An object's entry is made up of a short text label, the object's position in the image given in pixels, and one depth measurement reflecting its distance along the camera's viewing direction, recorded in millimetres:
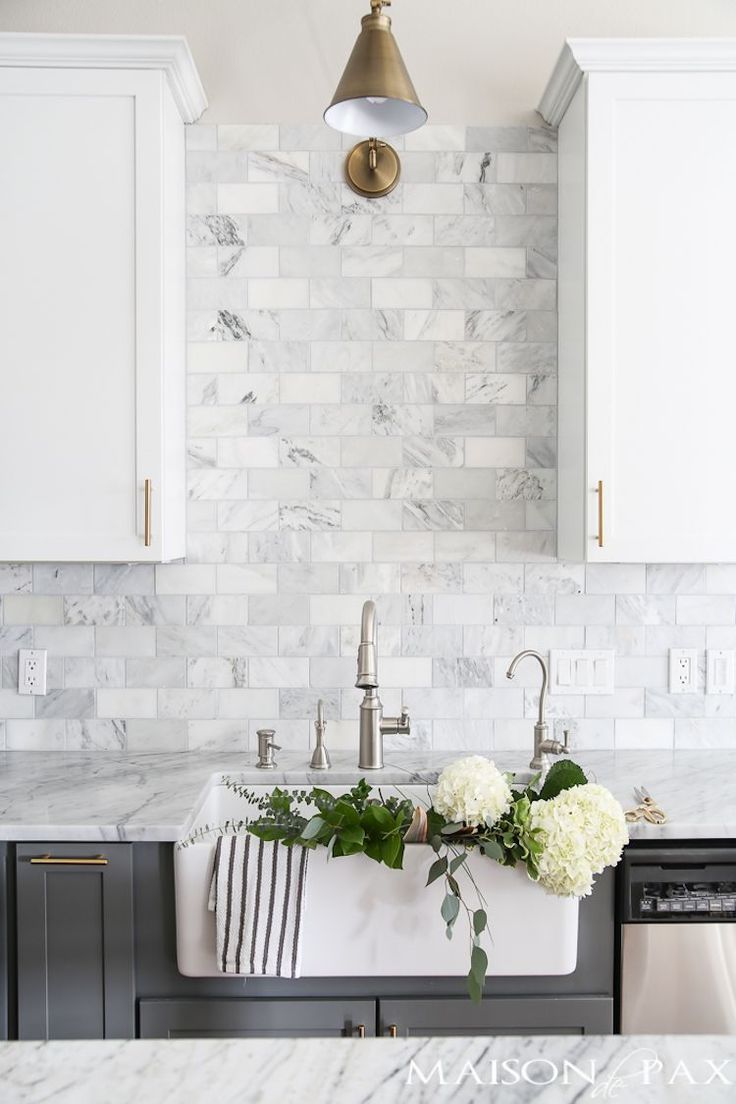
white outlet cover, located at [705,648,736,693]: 2363
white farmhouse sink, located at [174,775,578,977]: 1655
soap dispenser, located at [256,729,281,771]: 2180
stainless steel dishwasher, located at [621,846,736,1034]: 1732
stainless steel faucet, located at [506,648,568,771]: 2133
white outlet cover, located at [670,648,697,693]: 2365
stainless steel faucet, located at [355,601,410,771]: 2150
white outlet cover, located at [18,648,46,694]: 2342
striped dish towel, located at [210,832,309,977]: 1621
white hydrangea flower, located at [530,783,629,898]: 1496
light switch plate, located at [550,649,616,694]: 2365
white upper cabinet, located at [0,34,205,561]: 1995
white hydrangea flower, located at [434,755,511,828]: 1561
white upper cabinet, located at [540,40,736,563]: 2018
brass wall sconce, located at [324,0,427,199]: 1553
